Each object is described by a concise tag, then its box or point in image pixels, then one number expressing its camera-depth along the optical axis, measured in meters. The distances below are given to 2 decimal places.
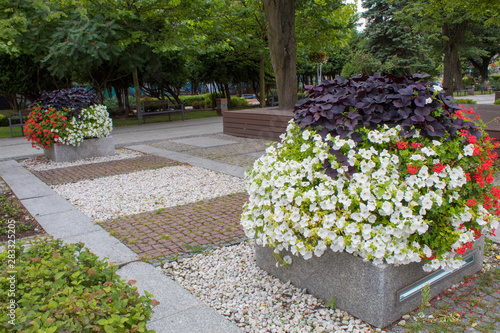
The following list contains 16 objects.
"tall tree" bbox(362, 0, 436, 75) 28.06
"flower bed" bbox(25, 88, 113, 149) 9.33
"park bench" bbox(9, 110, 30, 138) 14.83
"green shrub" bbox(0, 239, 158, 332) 1.89
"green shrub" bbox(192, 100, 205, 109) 27.11
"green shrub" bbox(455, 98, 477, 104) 11.05
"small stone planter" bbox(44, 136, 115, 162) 9.68
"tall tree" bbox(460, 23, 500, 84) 31.90
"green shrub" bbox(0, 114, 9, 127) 19.80
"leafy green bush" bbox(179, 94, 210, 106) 30.31
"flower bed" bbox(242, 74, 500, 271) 2.80
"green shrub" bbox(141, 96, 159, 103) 26.25
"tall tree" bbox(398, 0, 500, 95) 20.16
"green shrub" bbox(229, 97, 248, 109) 25.80
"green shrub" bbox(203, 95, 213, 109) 27.27
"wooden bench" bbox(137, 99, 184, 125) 18.16
